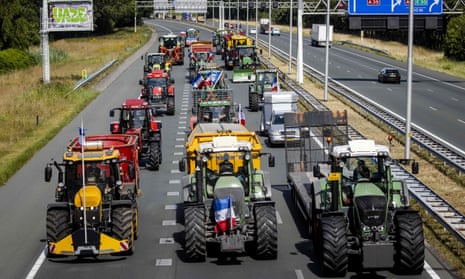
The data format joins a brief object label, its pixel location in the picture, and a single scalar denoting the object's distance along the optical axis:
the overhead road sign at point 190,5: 136.50
